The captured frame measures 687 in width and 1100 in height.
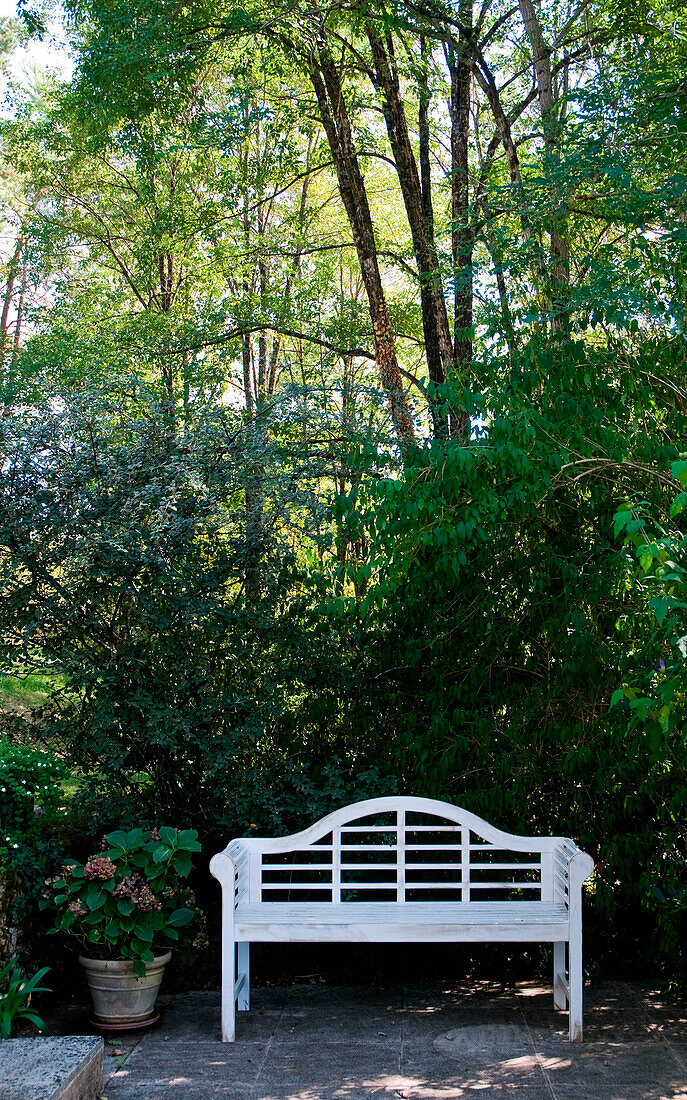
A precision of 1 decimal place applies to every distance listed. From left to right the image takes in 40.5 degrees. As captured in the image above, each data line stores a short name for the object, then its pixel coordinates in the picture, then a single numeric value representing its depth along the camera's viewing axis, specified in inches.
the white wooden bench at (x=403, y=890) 159.6
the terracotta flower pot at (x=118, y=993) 163.8
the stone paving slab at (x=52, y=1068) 117.2
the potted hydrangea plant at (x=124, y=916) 163.8
